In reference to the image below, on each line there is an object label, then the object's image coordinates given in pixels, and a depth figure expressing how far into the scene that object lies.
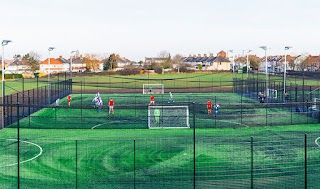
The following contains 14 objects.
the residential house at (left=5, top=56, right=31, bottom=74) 128.62
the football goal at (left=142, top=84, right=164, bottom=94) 58.49
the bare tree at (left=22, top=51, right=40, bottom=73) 110.22
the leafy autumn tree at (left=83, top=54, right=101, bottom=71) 136.68
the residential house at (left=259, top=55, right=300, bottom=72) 147.75
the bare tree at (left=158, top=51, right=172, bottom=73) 120.34
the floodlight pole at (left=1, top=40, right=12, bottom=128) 27.39
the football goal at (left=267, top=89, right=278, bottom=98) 45.03
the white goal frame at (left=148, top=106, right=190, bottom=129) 28.47
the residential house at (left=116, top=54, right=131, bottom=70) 179.25
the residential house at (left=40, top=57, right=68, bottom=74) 145.62
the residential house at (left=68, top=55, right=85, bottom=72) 168.88
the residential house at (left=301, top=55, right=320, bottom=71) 130.75
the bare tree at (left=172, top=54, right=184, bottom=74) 162.56
